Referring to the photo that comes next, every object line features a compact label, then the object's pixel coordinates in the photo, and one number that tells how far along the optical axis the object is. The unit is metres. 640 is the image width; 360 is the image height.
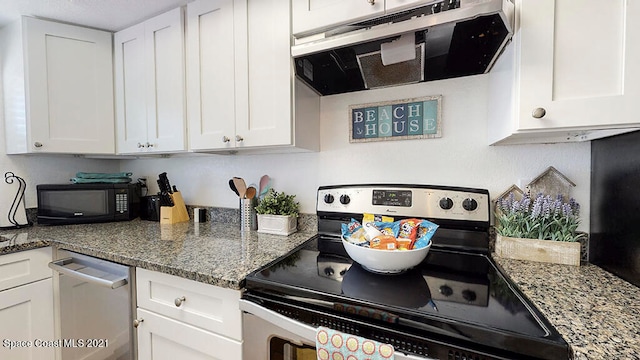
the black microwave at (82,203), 1.64
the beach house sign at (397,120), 1.21
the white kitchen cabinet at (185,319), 0.83
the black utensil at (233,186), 1.47
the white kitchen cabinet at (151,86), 1.43
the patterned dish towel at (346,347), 0.59
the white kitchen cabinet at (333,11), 0.92
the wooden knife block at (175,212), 1.69
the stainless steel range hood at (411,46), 0.79
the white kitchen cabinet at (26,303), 1.19
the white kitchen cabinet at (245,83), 1.15
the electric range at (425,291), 0.56
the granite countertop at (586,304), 0.49
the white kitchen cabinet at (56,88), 1.50
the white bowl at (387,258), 0.81
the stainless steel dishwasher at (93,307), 1.05
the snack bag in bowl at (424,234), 0.88
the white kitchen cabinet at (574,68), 0.68
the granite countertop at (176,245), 0.90
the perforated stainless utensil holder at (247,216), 1.48
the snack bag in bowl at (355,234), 0.92
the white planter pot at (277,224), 1.36
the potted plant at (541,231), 0.92
